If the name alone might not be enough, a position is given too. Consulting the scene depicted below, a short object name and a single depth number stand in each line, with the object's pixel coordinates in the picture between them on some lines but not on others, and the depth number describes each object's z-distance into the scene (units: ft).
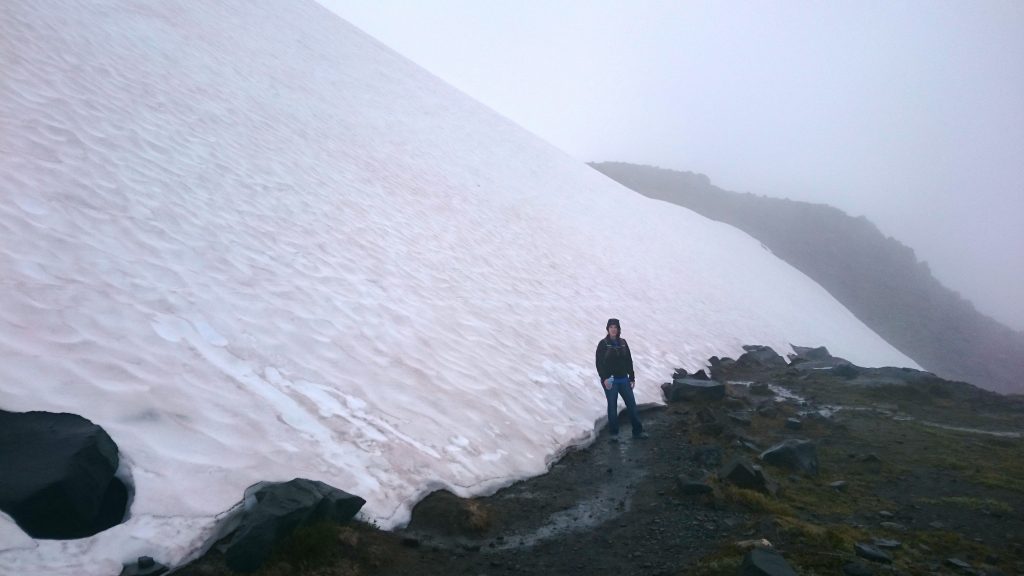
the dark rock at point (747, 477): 26.25
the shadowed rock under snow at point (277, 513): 15.98
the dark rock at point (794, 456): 31.09
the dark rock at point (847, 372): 61.82
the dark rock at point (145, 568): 15.02
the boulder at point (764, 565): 16.29
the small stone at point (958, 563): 19.93
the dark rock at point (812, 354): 77.76
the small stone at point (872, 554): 19.62
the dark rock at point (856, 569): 17.98
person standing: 35.22
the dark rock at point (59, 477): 15.02
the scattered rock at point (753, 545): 19.65
